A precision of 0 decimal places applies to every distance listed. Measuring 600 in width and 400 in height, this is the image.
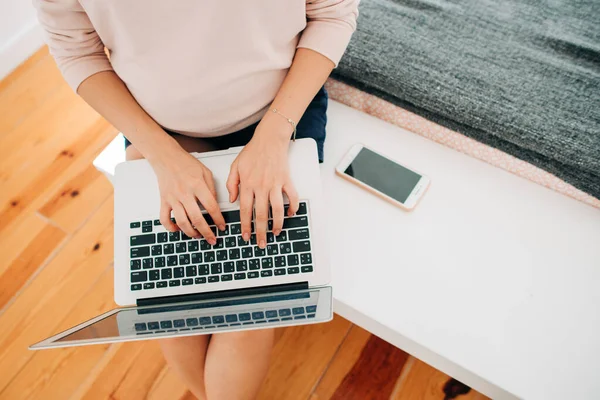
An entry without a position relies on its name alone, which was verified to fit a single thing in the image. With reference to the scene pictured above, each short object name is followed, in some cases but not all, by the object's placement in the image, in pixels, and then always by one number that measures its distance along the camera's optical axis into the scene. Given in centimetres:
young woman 60
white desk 68
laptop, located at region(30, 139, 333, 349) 60
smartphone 81
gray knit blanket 81
